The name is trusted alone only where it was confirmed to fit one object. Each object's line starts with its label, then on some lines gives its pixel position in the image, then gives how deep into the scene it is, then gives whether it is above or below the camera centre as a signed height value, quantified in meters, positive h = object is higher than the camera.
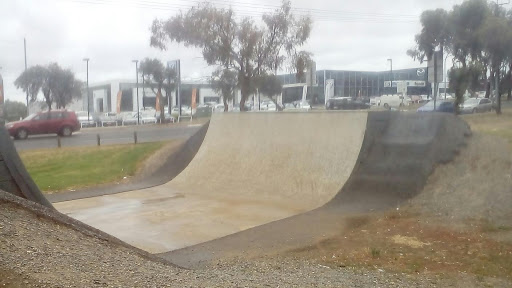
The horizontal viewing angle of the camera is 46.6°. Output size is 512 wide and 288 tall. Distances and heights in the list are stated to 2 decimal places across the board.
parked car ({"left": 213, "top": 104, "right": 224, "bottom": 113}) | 38.81 -0.04
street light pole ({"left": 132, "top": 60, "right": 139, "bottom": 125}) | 39.94 +1.92
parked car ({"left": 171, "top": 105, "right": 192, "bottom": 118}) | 44.60 -0.41
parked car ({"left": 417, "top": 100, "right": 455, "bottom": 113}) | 24.95 -0.01
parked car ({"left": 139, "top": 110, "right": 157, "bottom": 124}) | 43.31 -0.78
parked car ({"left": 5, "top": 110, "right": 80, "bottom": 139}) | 31.97 -0.93
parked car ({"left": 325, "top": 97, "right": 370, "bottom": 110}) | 31.31 +0.11
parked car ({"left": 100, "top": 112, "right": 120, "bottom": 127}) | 43.36 -0.92
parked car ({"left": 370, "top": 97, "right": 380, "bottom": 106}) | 31.80 +0.27
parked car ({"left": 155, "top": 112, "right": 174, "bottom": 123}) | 41.22 -0.80
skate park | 12.36 -2.35
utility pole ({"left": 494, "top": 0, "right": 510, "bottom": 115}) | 23.38 +0.71
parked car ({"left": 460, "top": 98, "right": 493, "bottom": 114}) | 24.09 +0.02
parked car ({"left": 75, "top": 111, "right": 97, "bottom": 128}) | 42.62 -0.91
